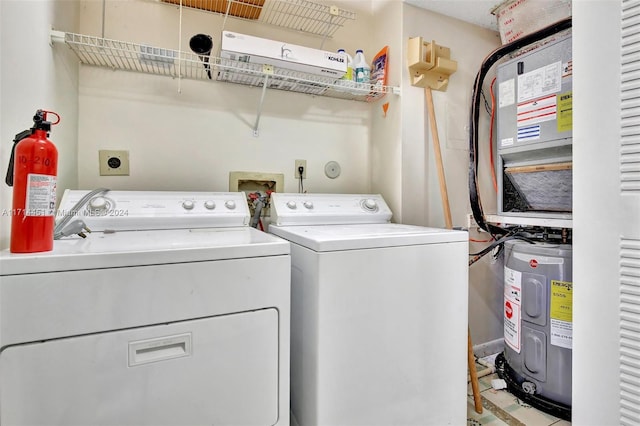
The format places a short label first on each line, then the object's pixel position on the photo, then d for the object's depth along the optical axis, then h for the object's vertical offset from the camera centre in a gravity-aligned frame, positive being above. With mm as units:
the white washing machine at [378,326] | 1123 -432
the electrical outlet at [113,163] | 1653 +272
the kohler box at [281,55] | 1507 +820
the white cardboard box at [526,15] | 1843 +1249
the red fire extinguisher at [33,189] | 851 +68
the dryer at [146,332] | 800 -338
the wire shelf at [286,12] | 1774 +1224
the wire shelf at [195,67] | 1472 +789
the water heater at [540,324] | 1571 -570
